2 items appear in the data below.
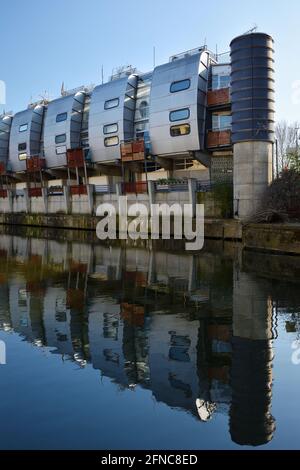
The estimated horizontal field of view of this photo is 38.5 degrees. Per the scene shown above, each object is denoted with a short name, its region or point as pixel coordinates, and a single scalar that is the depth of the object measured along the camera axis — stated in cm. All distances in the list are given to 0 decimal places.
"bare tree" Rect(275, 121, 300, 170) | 6134
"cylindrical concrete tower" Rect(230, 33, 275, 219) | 2728
